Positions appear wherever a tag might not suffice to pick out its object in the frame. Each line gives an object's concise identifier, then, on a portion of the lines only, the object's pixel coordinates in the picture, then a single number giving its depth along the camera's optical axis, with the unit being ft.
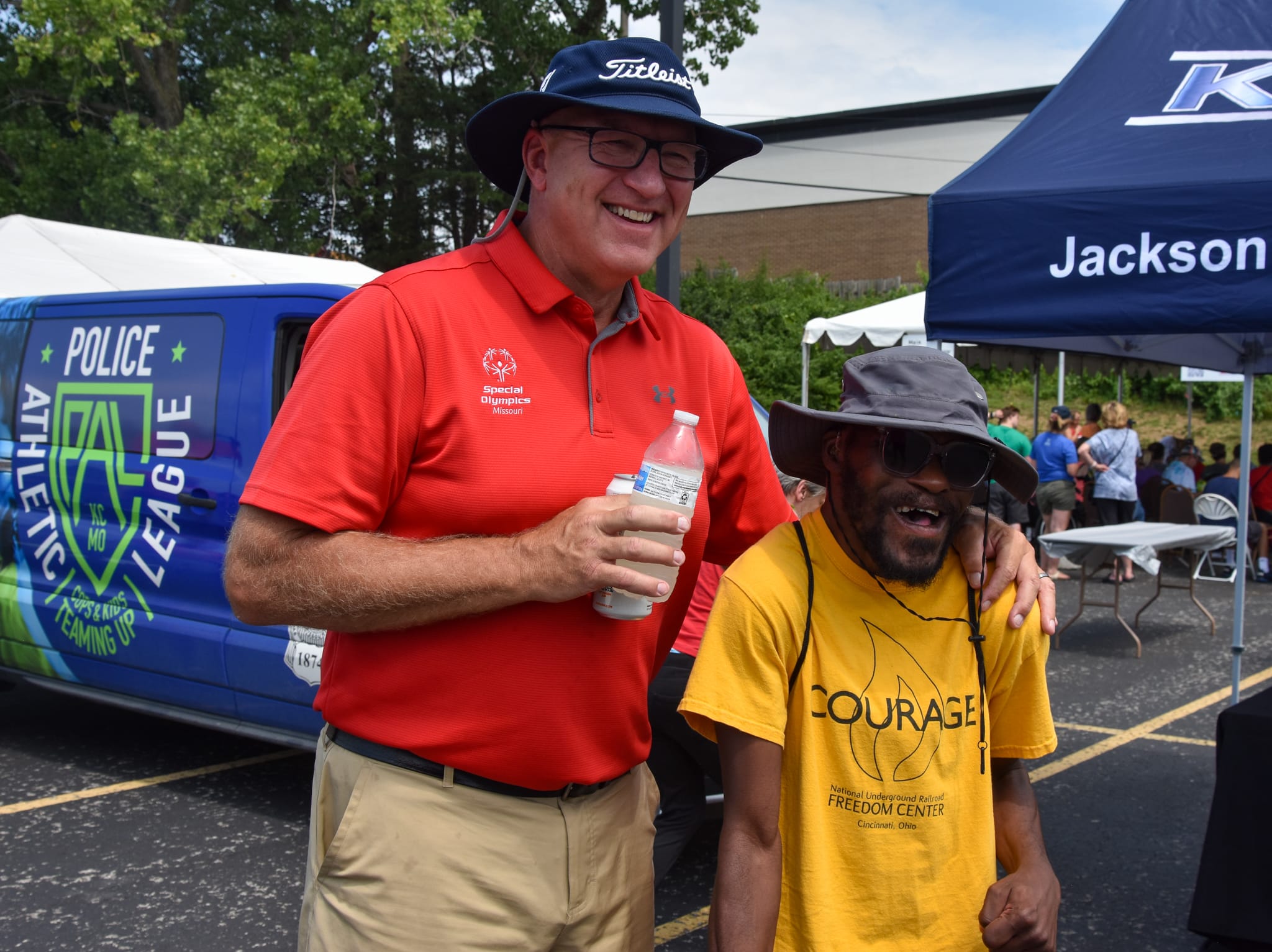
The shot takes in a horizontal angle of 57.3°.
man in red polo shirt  5.51
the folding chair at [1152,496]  50.42
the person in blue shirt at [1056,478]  44.01
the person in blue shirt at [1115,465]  43.04
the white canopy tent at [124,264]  35.63
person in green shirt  34.27
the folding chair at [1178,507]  41.19
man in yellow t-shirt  6.15
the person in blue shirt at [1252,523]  42.09
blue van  15.70
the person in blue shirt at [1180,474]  46.88
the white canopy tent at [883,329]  44.09
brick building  113.09
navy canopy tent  10.63
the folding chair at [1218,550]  40.55
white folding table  29.27
